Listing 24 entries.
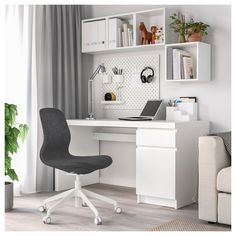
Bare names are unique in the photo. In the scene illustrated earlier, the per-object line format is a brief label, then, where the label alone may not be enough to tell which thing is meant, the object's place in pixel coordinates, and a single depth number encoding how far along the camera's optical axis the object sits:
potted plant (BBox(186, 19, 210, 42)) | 3.79
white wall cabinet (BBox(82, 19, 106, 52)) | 4.43
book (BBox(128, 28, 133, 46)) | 4.25
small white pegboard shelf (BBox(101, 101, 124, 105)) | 4.52
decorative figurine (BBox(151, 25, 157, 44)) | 4.12
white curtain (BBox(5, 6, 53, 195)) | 4.05
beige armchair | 2.85
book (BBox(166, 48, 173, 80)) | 3.92
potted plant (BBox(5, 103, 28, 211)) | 3.42
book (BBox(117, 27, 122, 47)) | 4.33
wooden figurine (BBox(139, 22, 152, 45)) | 4.16
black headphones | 4.30
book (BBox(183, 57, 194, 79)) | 3.84
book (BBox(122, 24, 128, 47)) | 4.29
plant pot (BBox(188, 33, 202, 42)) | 3.81
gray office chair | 3.09
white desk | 3.47
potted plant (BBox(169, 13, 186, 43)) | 3.89
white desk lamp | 4.64
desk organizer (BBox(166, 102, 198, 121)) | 3.90
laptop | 3.99
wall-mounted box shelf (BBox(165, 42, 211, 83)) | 3.76
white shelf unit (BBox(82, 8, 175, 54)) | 4.07
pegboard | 4.30
